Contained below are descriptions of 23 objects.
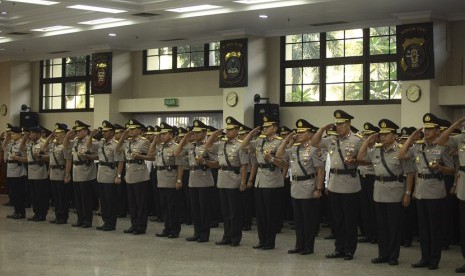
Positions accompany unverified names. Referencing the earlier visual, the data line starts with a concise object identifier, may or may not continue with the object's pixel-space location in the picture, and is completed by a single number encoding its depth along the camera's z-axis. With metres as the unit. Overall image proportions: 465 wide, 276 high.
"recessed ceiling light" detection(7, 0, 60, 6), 12.96
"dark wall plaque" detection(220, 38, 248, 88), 15.27
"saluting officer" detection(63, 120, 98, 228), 12.14
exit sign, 17.16
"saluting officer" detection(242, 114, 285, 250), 9.87
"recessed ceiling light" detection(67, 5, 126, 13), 13.18
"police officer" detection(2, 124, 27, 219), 13.63
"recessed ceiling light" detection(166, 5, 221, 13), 13.13
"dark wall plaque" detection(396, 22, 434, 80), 12.85
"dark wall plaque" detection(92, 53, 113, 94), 18.05
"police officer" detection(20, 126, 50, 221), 13.13
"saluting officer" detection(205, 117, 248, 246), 10.21
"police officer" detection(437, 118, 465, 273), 8.27
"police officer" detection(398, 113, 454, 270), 8.46
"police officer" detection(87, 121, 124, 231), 11.80
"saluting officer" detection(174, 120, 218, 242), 10.58
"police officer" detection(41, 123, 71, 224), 12.75
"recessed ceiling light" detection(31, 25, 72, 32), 15.68
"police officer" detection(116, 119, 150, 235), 11.37
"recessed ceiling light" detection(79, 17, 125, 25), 14.69
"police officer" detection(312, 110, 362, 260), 9.13
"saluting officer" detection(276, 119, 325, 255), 9.41
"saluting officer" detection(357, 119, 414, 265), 8.72
